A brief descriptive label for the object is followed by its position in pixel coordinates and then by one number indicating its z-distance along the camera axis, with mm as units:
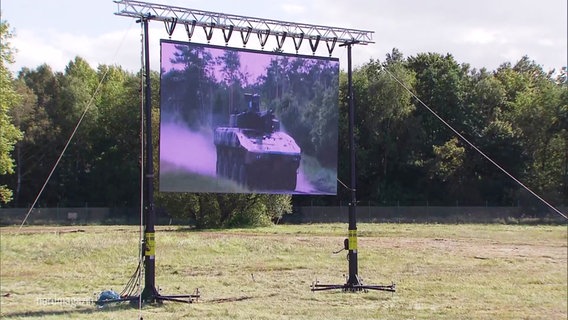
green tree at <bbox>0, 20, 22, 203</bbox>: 42750
